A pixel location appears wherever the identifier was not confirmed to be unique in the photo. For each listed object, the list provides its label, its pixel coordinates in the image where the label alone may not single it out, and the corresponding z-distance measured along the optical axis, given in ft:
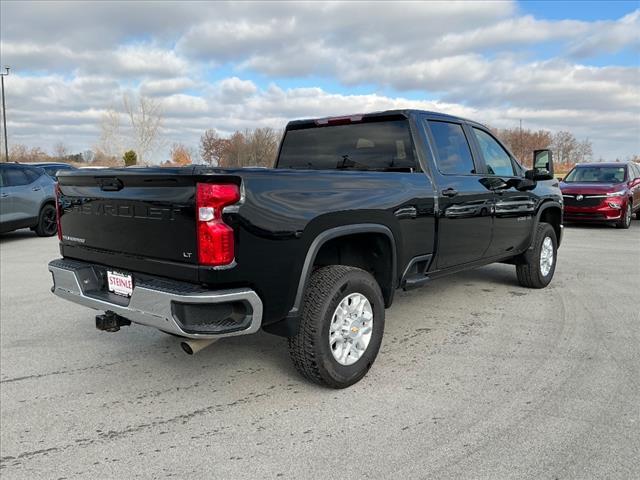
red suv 42.39
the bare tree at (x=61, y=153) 195.00
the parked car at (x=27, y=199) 35.63
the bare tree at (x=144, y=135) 153.79
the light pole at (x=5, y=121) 132.16
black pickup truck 9.60
